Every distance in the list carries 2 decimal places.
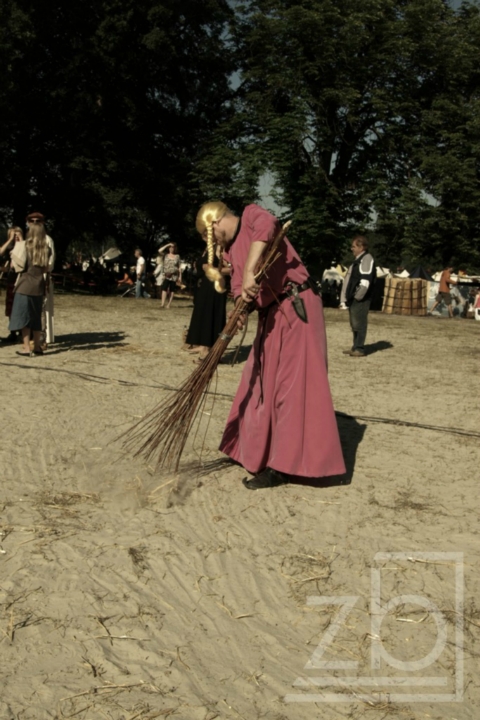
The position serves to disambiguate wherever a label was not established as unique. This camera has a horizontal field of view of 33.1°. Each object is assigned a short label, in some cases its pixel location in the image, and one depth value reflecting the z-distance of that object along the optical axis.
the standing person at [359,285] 12.05
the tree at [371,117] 31.52
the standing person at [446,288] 26.45
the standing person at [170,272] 19.58
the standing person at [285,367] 5.20
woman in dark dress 10.92
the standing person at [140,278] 25.62
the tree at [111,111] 30.53
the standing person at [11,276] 11.11
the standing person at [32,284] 10.55
